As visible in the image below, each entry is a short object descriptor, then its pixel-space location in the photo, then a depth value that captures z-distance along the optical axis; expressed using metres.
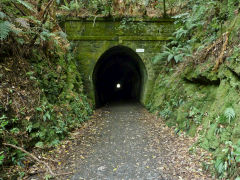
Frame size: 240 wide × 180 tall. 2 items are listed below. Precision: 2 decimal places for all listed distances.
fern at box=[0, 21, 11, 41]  3.48
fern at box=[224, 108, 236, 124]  3.08
